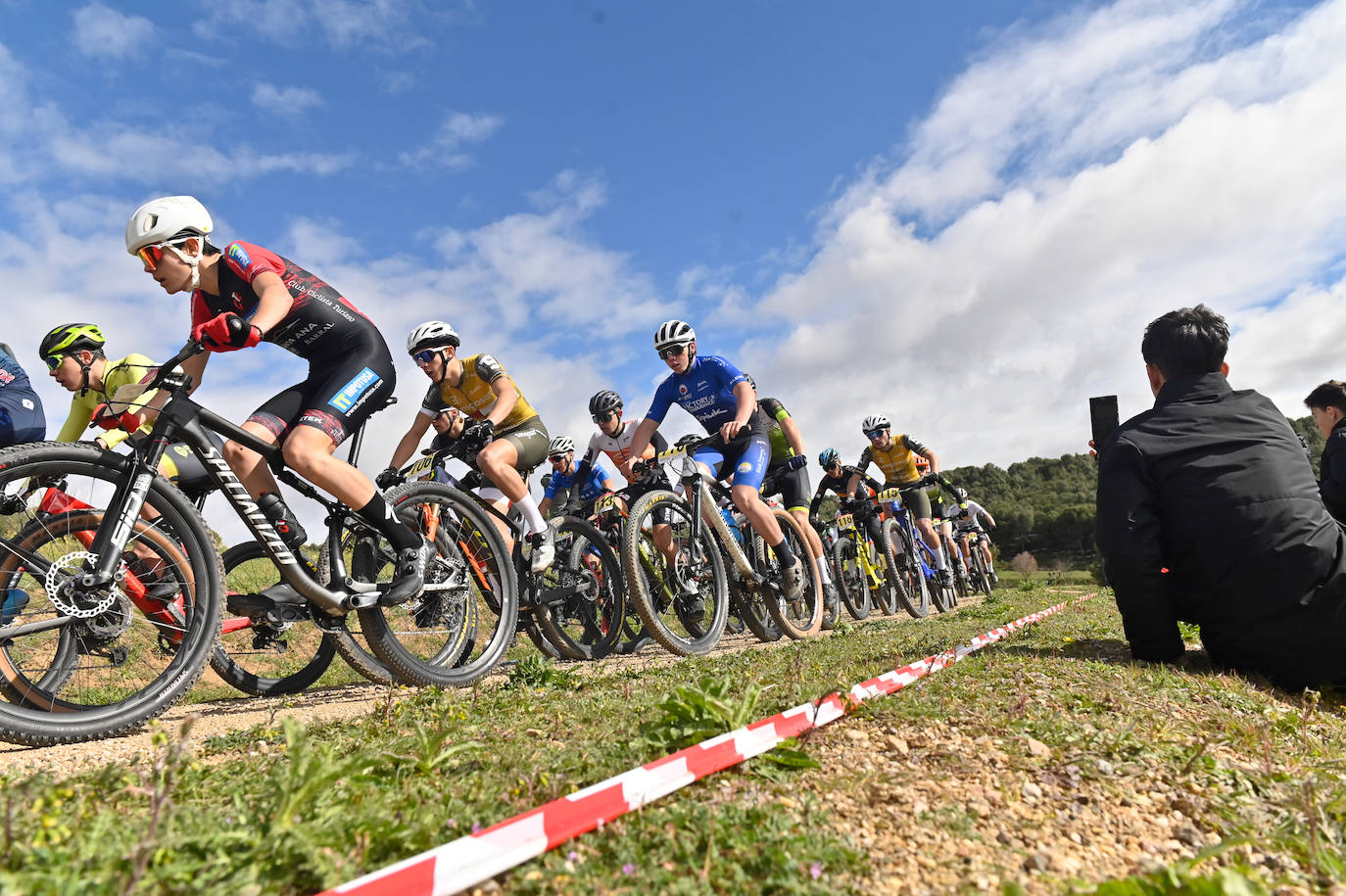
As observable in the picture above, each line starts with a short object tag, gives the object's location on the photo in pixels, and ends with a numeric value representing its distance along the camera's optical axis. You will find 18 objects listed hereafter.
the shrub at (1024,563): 58.69
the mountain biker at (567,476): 9.62
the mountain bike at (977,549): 19.56
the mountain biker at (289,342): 3.80
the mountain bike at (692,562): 6.08
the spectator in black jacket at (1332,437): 4.46
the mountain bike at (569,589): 5.66
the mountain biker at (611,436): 8.45
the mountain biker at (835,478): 11.95
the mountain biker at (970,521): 17.89
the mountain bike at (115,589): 2.94
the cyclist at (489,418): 5.56
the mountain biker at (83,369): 4.98
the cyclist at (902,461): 13.48
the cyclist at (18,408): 5.09
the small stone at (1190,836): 1.74
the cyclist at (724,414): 7.08
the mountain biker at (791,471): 8.55
